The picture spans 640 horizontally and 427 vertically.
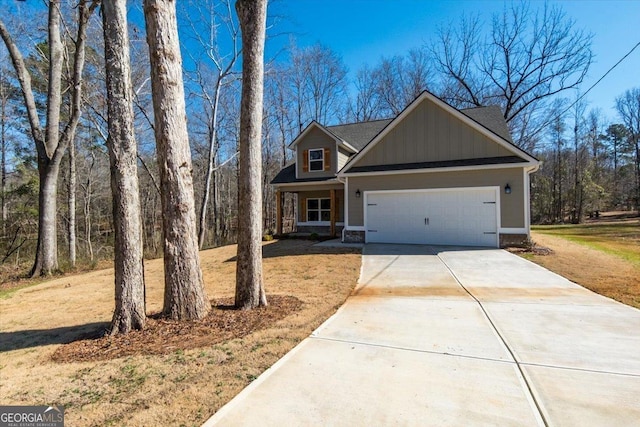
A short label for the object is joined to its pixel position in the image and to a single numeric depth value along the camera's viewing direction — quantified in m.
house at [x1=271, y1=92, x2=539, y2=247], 10.65
